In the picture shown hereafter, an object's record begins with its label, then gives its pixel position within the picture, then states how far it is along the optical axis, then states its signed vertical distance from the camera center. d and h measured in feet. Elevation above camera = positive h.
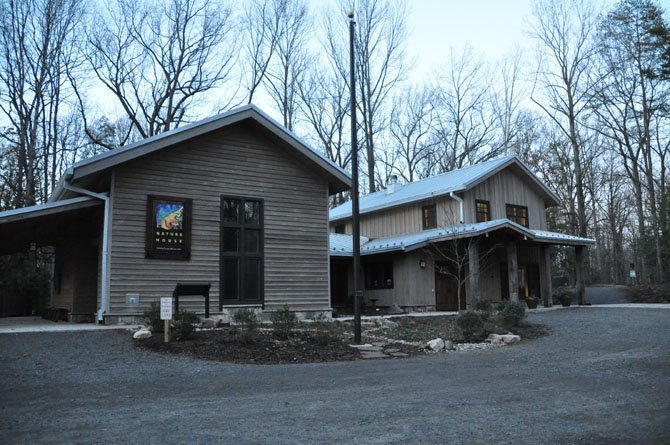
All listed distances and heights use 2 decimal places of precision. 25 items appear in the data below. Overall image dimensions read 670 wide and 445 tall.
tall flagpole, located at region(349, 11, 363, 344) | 37.22 +5.25
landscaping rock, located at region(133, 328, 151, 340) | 36.17 -2.74
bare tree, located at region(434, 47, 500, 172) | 120.78 +30.26
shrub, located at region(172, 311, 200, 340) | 35.66 -2.22
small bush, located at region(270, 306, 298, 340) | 36.58 -2.24
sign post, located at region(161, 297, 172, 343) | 33.65 -1.01
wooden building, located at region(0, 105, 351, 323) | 45.98 +6.23
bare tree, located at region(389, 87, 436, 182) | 124.98 +30.64
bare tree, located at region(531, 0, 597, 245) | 106.93 +36.51
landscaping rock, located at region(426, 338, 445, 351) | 35.83 -3.70
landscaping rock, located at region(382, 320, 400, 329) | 48.42 -3.21
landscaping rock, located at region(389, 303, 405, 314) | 70.54 -2.75
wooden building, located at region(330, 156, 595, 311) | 70.23 +5.90
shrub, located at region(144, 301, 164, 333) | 37.65 -1.89
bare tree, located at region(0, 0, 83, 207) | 80.94 +31.96
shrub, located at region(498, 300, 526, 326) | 44.75 -2.24
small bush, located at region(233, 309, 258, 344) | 35.09 -2.10
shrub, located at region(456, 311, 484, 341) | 39.47 -2.71
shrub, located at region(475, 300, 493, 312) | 46.82 -1.69
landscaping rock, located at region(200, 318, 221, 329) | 42.88 -2.55
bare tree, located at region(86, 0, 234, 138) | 91.31 +36.23
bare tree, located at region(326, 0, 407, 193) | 112.68 +41.01
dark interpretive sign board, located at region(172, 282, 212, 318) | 43.80 +0.08
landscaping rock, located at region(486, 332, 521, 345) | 38.86 -3.69
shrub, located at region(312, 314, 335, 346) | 35.58 -2.93
